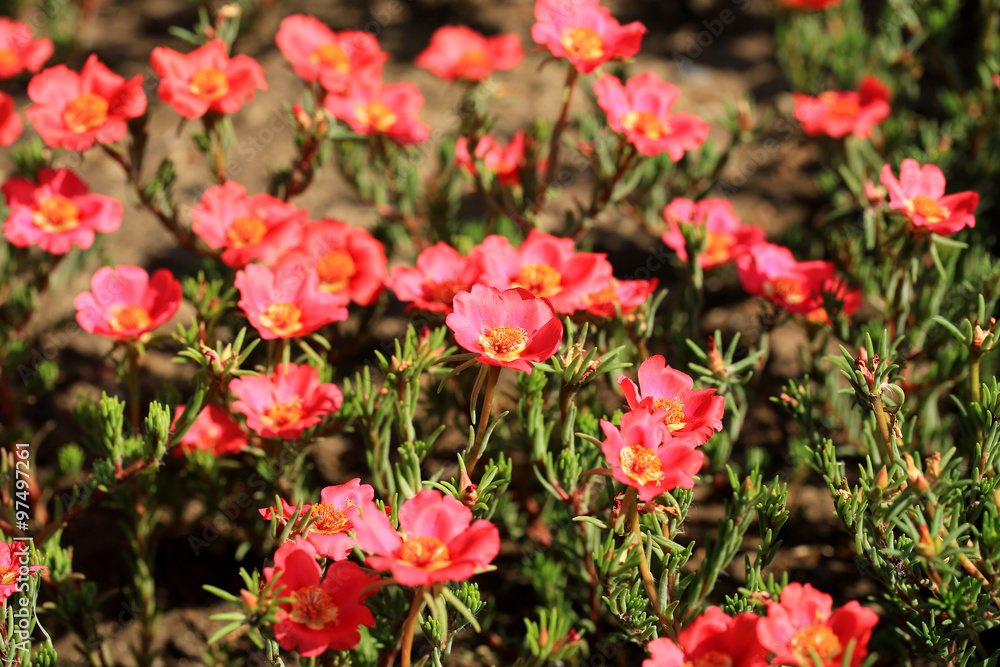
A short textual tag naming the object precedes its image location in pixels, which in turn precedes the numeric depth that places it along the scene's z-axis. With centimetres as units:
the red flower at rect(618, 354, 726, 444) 204
